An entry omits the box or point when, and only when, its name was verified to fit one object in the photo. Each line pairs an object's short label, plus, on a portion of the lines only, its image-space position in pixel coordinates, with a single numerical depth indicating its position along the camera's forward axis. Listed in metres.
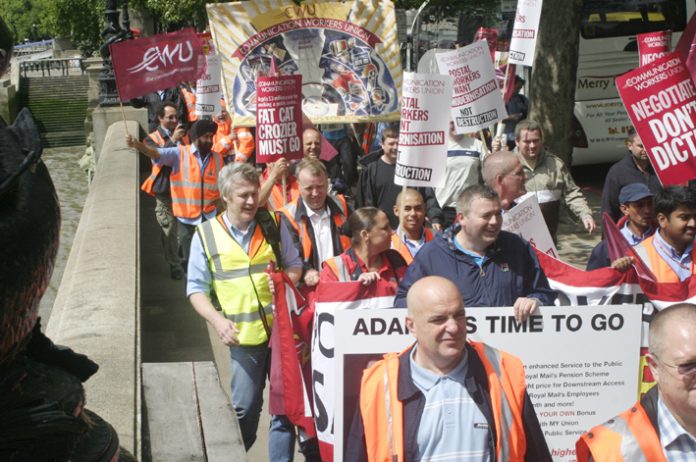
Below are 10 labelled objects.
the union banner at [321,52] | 10.09
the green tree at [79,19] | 59.53
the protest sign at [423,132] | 7.38
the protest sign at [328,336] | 5.36
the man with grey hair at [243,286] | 5.87
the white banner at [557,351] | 4.93
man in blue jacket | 5.27
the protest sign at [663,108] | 7.01
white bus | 16.50
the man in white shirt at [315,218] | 6.73
